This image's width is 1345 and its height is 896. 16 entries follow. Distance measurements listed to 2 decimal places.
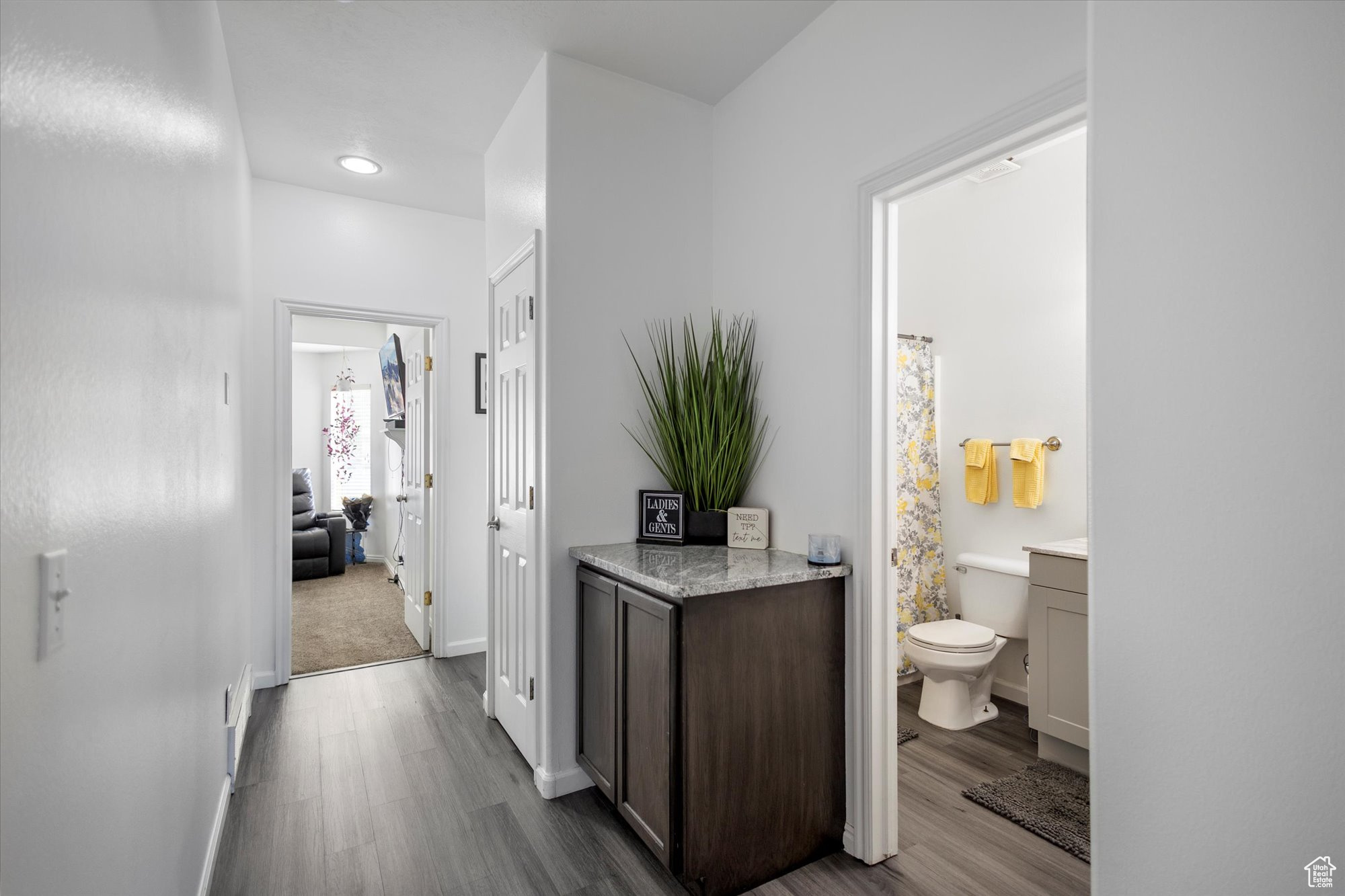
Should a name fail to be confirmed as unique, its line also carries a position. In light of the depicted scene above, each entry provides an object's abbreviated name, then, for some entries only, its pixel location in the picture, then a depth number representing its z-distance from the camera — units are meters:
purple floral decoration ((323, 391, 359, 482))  7.51
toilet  2.85
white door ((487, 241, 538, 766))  2.60
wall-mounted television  4.77
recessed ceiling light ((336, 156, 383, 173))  3.34
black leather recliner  6.22
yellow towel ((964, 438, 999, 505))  3.36
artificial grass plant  2.50
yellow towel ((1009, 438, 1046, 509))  3.15
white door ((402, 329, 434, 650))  4.17
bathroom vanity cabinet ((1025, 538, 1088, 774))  2.48
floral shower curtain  3.50
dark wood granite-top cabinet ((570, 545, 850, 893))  1.83
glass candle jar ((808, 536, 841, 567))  2.06
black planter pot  2.50
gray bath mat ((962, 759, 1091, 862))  2.10
